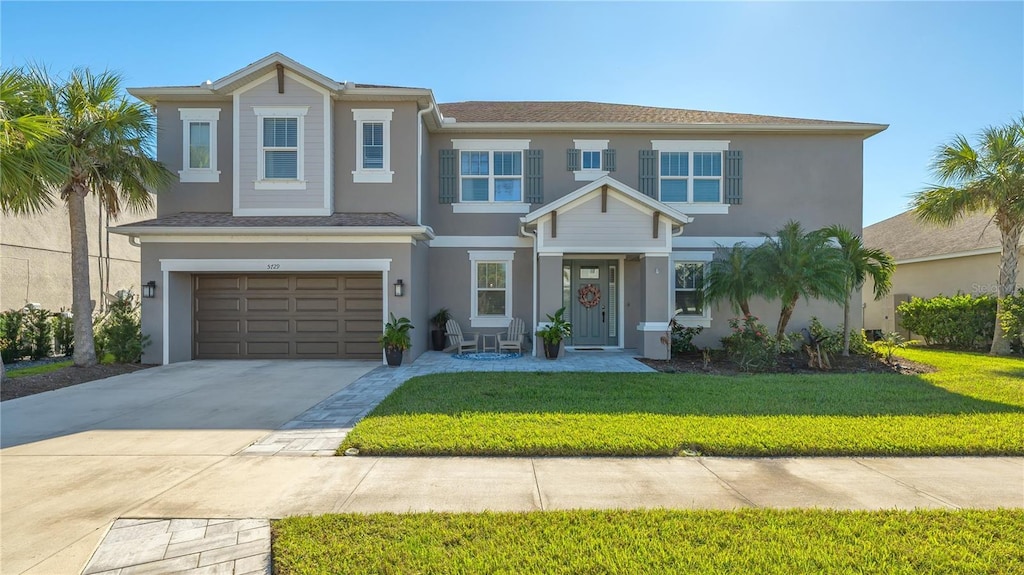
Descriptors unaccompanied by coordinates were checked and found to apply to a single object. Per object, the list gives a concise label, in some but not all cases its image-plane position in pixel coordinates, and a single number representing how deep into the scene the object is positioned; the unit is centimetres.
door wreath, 1357
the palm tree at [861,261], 1136
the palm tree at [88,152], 988
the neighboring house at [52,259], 1421
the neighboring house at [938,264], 1586
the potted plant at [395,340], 1081
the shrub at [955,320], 1368
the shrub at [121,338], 1101
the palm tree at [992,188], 1206
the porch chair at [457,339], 1273
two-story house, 1140
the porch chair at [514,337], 1255
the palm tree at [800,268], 1026
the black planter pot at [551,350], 1166
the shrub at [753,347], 1066
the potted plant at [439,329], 1318
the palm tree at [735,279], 1127
